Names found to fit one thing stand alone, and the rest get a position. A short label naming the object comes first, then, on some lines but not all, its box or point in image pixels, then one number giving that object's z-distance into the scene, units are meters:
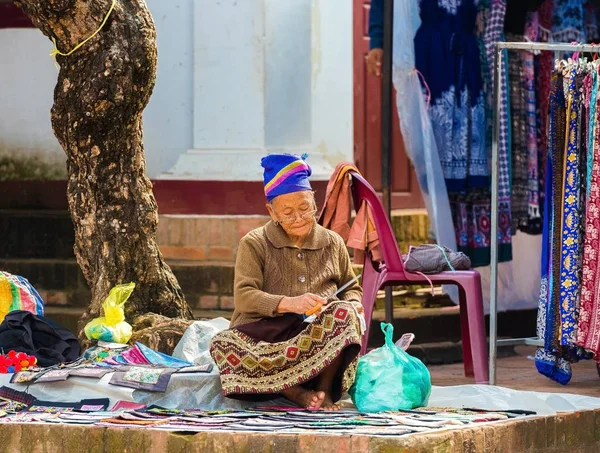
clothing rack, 14.14
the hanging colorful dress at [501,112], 16.84
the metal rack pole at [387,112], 15.88
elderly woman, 11.59
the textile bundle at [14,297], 14.64
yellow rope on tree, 14.76
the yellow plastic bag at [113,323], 14.32
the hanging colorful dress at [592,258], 13.70
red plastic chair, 14.18
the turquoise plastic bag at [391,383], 11.76
